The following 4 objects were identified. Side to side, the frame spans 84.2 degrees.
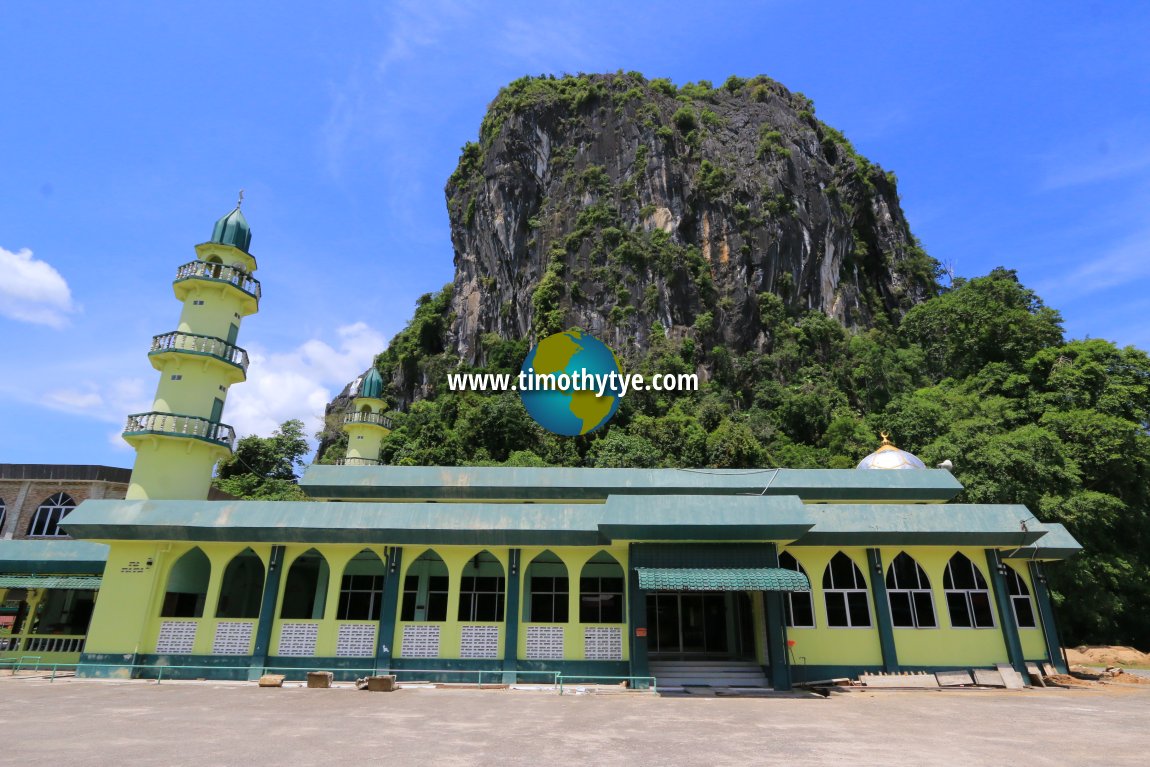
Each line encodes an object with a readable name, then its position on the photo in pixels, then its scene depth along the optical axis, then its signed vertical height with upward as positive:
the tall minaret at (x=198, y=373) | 17.25 +6.39
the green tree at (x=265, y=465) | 42.56 +9.86
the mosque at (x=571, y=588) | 14.74 +0.50
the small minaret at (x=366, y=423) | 29.97 +8.26
